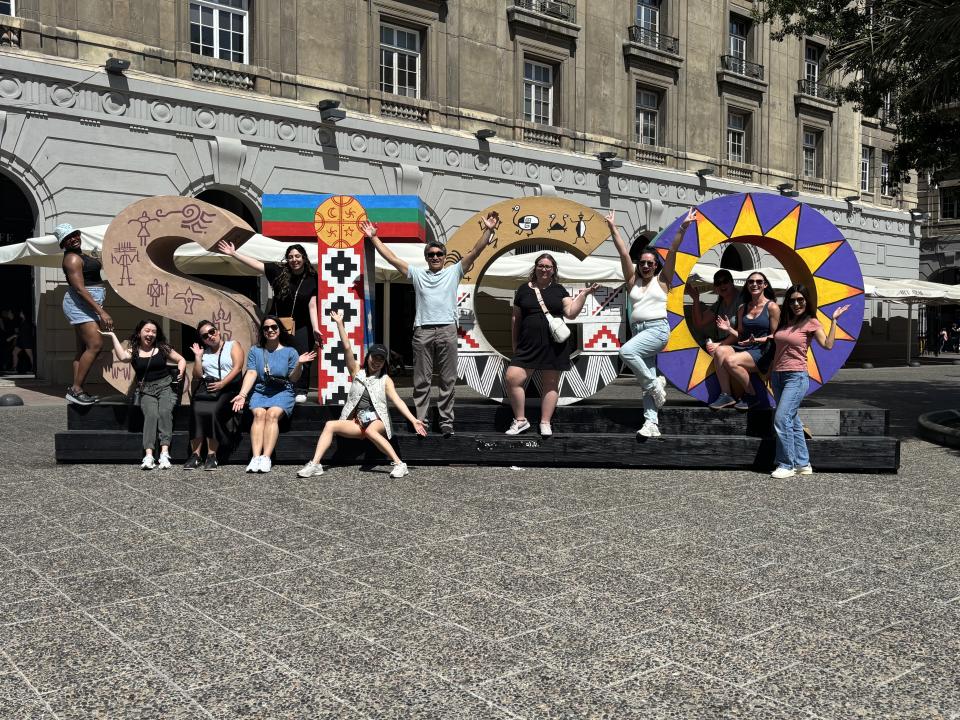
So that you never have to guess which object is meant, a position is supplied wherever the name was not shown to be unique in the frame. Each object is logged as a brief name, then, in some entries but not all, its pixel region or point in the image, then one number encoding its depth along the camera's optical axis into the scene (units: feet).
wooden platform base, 26.86
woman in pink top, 25.70
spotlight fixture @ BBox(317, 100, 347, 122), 59.98
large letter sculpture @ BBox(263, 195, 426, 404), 29.01
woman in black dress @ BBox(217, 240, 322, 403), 28.60
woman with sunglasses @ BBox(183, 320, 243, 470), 26.81
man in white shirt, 27.73
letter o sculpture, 30.32
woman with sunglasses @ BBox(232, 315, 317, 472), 26.76
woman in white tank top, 27.81
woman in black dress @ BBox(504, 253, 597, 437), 27.94
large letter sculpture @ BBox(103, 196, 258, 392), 29.32
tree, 33.88
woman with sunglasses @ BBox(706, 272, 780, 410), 28.55
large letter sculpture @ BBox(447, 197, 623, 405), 31.09
